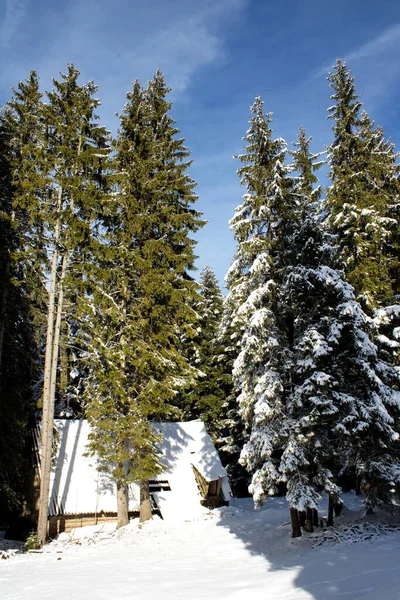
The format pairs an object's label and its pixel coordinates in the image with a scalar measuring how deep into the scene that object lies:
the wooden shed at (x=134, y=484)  19.00
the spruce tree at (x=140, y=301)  16.16
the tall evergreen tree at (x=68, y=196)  16.66
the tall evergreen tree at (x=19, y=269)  16.00
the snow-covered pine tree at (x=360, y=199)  16.45
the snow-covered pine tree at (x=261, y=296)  13.52
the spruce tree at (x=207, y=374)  30.66
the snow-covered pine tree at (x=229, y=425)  30.48
